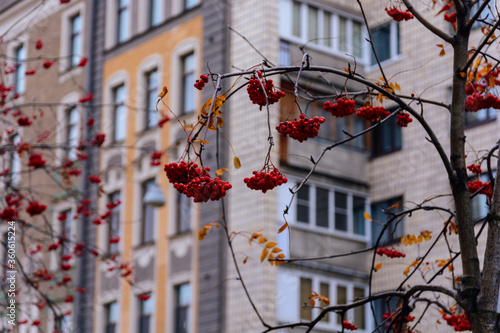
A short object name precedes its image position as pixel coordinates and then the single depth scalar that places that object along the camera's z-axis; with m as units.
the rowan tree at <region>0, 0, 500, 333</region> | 8.64
